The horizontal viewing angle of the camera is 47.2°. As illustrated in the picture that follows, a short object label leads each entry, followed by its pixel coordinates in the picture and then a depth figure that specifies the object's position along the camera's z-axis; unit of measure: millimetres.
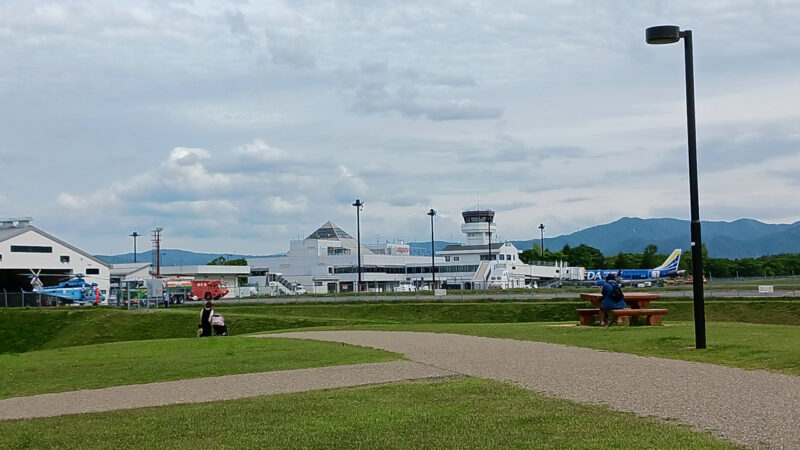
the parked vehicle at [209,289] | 82875
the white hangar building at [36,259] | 79938
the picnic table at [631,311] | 24625
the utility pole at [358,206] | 95088
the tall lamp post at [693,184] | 16375
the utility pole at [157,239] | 119700
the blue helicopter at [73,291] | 73188
